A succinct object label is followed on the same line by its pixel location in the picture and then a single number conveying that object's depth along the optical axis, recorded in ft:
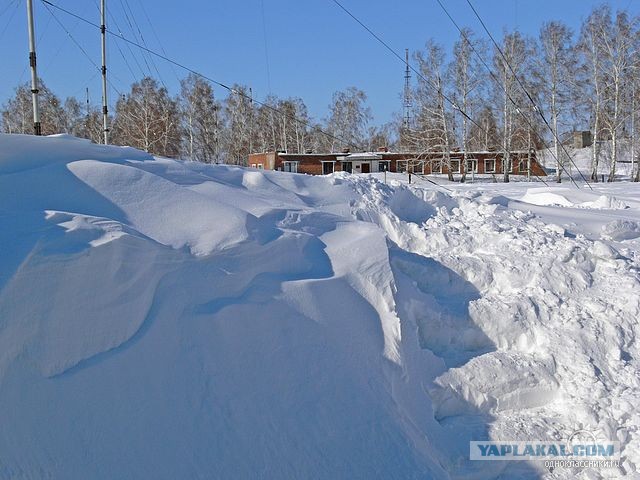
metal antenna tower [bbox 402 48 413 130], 112.90
